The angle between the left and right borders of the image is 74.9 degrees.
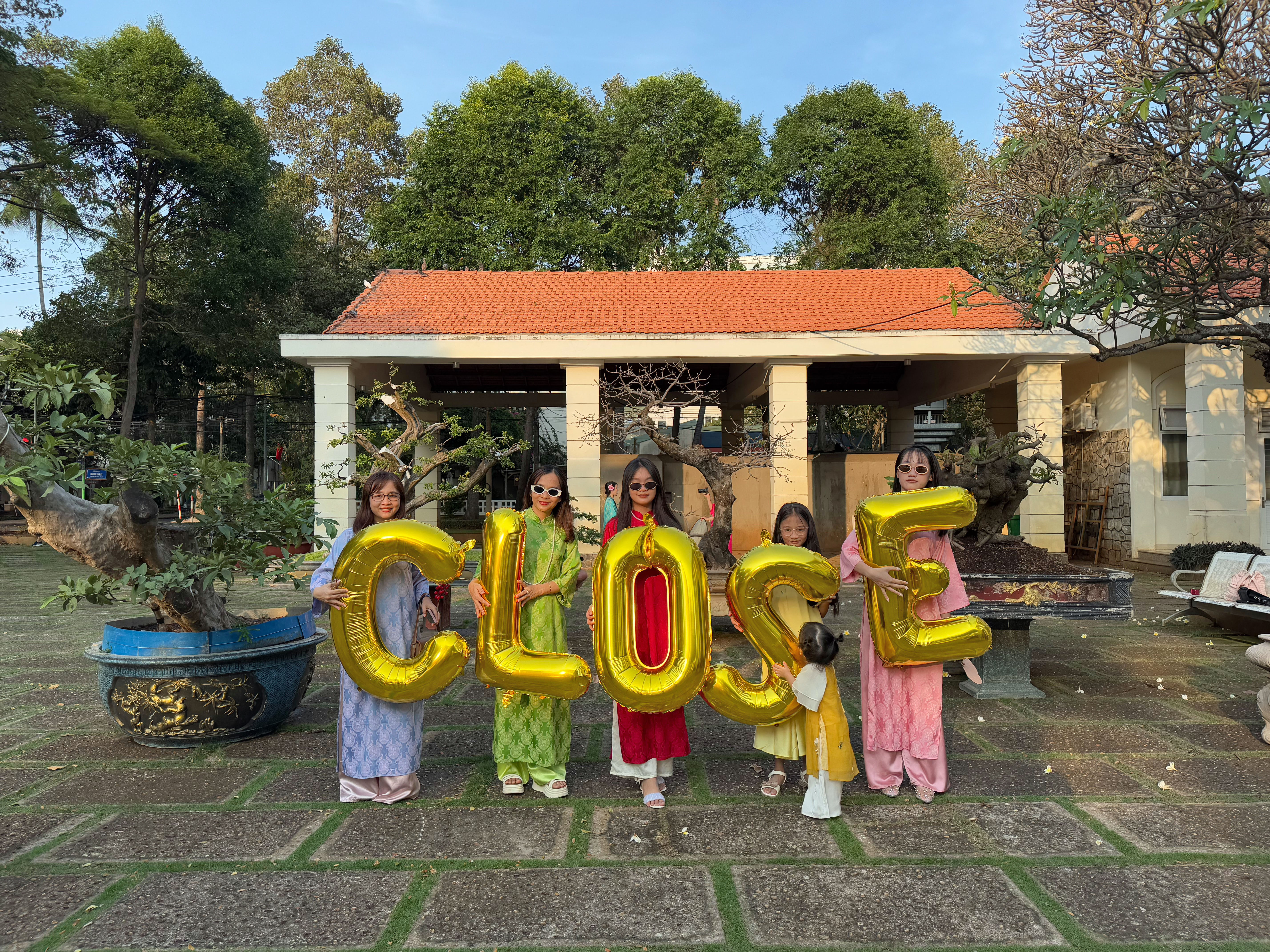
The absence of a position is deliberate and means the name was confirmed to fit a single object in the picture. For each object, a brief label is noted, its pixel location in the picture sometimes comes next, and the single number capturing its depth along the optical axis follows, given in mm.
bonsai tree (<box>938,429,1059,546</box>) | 5836
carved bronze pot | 4152
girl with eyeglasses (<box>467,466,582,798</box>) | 3652
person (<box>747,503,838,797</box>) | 3600
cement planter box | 5027
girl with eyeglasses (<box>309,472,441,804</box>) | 3578
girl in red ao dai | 3568
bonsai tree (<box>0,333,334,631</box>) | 3734
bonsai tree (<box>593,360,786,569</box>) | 8195
